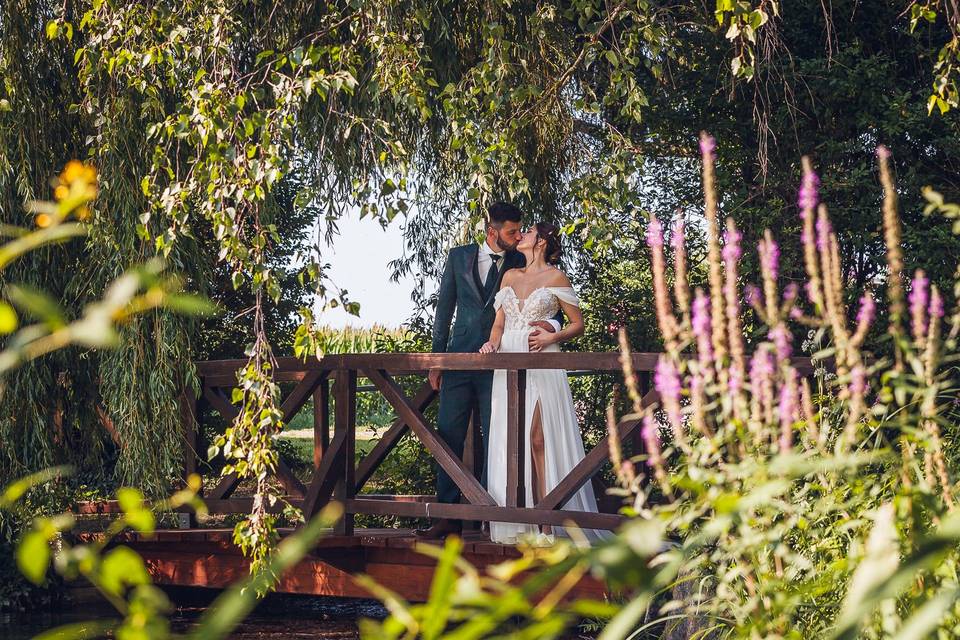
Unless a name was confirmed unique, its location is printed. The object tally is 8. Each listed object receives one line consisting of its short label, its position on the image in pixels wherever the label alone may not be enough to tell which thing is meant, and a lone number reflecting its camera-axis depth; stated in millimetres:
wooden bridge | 10506
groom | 11182
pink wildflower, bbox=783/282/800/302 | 5723
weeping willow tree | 9632
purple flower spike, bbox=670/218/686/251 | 5952
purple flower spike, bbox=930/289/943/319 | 5431
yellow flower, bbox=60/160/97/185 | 2733
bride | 10976
